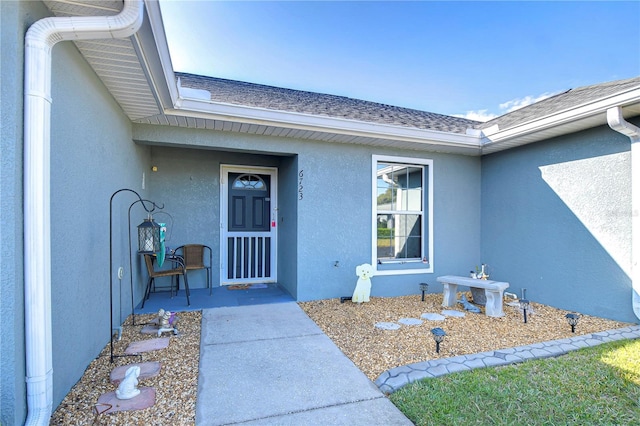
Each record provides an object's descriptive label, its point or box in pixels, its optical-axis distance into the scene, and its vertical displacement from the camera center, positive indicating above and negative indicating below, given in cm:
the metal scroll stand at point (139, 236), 289 -27
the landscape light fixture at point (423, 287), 490 -120
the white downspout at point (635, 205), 370 +12
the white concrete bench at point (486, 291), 427 -115
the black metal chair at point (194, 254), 536 -72
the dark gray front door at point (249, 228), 580 -26
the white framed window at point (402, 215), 535 -1
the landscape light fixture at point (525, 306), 395 -124
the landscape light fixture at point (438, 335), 289 -117
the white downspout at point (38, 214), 169 +1
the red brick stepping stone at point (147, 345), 303 -138
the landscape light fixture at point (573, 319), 356 -126
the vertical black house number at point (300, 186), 478 +47
